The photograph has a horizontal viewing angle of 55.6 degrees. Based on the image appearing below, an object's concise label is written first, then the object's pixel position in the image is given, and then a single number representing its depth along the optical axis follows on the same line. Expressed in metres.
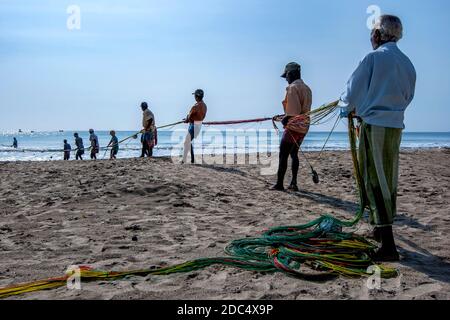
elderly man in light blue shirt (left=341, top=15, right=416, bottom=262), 3.29
